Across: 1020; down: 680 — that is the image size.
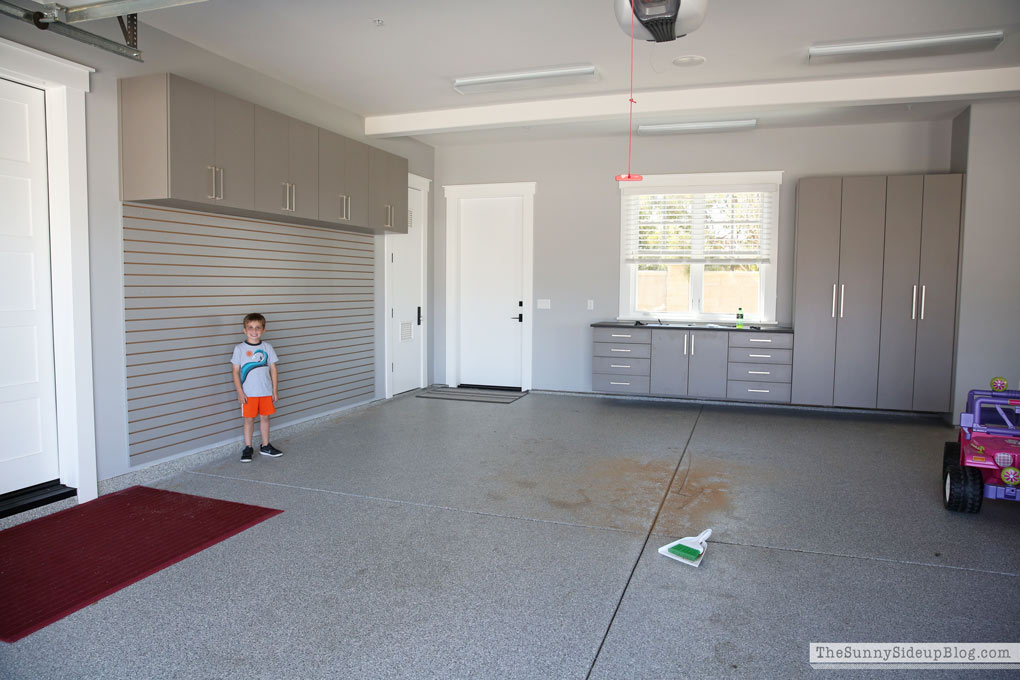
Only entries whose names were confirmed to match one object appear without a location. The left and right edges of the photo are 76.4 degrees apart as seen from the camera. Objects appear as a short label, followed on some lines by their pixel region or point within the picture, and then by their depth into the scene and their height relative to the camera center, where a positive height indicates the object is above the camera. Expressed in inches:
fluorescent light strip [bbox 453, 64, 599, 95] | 202.2 +71.2
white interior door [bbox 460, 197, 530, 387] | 306.3 +4.0
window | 272.5 +23.8
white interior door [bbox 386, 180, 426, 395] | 282.5 -0.8
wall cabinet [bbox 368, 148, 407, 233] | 239.1 +40.5
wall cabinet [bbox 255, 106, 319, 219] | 184.5 +39.2
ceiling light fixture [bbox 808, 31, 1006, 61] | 170.8 +70.6
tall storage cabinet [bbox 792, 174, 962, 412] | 239.6 +4.9
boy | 187.0 -22.7
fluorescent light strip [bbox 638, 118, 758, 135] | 248.7 +68.4
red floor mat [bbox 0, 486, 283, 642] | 106.1 -49.5
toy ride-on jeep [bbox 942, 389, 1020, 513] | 139.2 -33.7
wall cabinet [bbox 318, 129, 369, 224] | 212.5 +40.1
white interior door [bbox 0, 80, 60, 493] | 139.8 -0.6
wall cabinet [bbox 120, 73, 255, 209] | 154.1 +38.0
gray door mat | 287.9 -43.9
